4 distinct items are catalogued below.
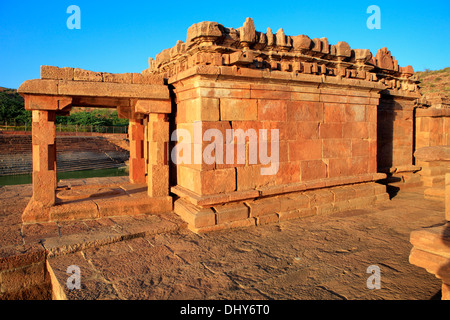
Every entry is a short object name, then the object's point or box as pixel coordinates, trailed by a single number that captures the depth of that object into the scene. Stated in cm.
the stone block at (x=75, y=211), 477
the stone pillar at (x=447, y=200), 262
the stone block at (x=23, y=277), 343
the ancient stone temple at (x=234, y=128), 475
